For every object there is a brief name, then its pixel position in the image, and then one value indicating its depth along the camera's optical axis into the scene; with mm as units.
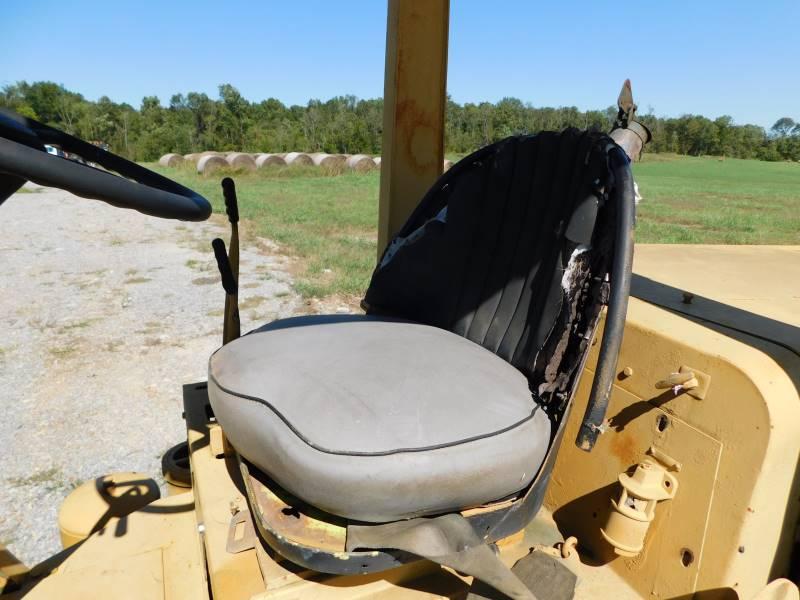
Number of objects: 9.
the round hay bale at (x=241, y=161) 22188
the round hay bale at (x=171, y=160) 24578
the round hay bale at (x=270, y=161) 23133
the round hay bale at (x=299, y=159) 23522
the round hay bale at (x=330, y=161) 23397
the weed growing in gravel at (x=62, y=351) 4414
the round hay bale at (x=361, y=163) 23906
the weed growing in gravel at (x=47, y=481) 2781
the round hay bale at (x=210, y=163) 21016
